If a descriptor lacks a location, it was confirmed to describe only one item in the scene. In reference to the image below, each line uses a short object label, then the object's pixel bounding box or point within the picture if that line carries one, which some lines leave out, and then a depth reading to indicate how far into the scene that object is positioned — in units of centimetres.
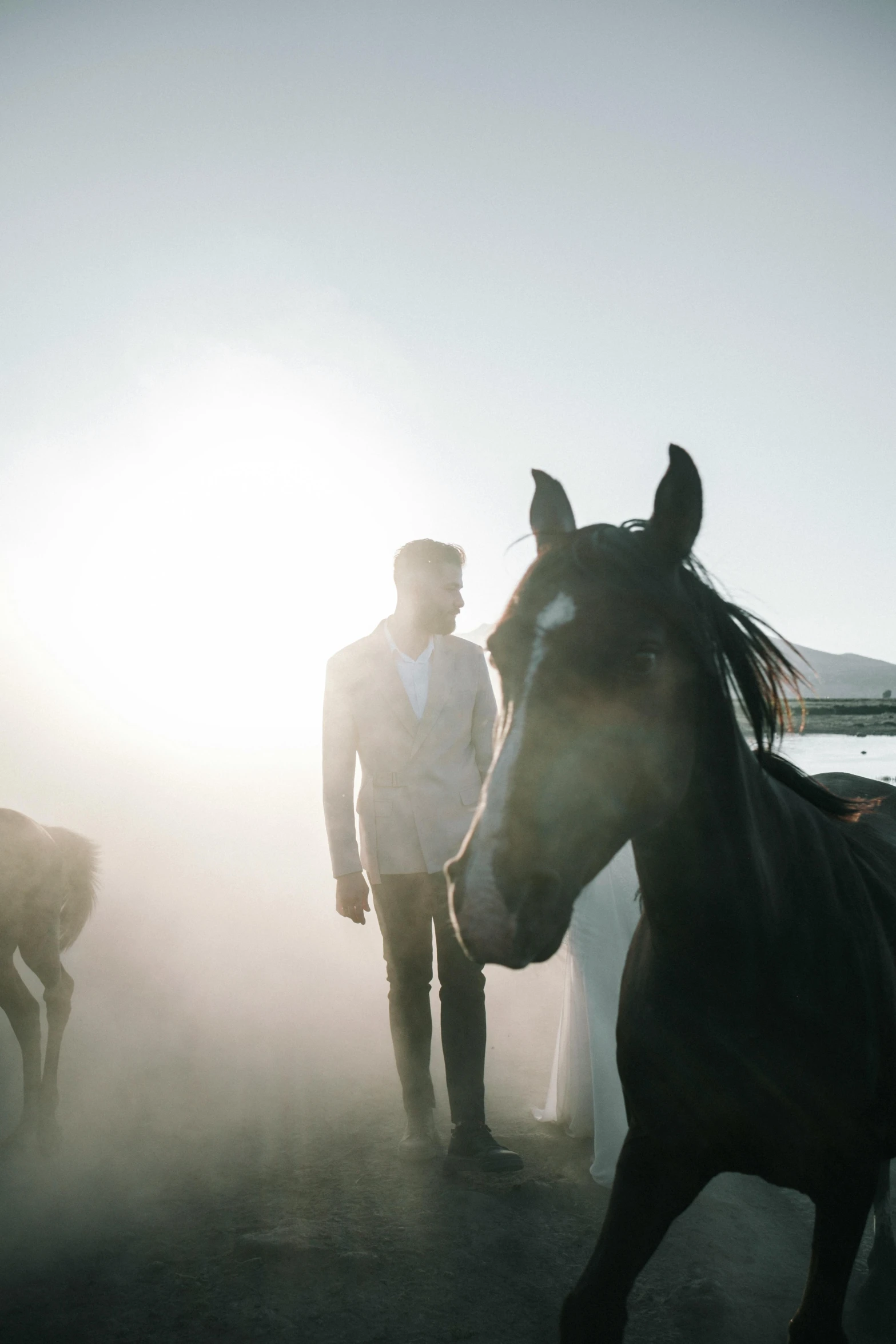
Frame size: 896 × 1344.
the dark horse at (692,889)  139
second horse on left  370
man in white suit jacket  354
